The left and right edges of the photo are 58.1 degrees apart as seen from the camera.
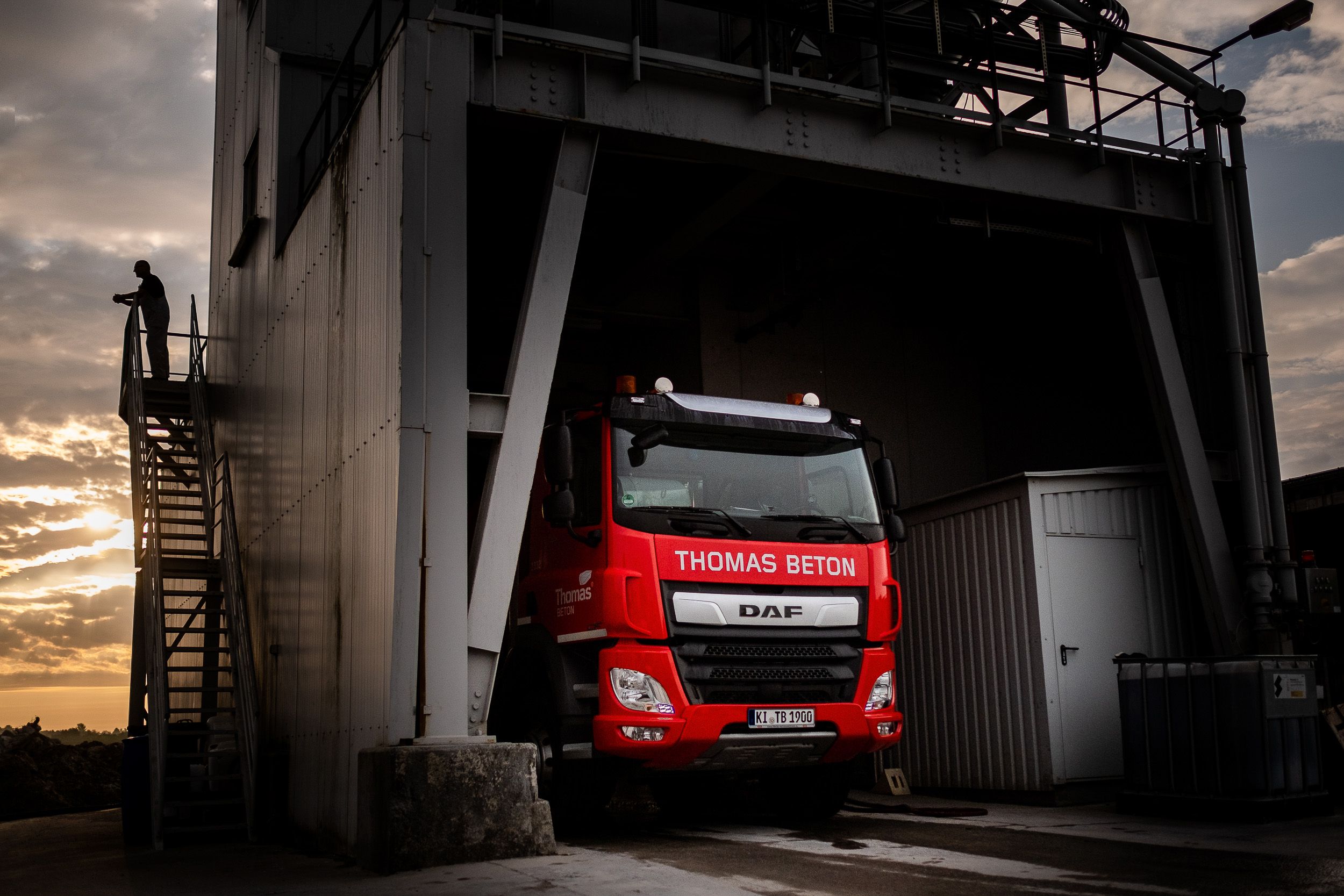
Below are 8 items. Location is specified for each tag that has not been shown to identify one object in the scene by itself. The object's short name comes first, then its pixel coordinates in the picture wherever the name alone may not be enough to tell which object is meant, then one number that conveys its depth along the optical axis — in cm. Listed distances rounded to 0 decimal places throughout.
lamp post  1116
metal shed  1116
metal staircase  1159
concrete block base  745
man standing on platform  1791
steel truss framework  848
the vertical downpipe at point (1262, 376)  1134
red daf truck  842
